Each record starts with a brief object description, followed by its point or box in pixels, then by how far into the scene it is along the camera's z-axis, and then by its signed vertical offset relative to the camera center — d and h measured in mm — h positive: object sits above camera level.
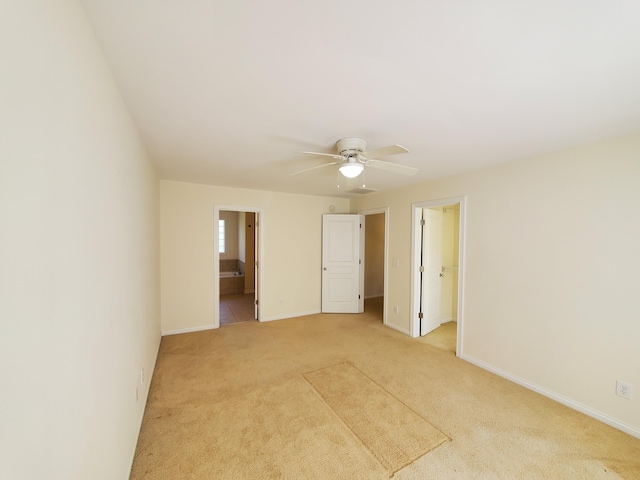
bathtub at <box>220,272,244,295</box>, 6630 -1270
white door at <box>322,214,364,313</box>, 5023 -524
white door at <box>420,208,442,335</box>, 3945 -514
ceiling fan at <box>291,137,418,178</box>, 2068 +664
